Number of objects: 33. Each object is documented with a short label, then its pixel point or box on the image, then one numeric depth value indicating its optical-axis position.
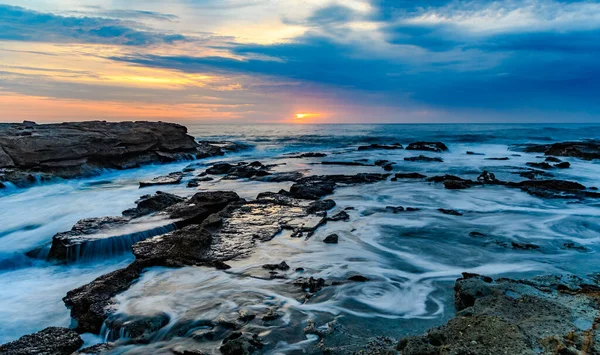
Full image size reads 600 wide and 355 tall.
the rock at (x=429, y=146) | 30.16
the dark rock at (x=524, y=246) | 7.08
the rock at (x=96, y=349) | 4.07
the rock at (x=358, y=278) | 5.75
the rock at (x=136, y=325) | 4.35
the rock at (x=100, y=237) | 7.14
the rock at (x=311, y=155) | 26.75
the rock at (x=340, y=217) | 9.18
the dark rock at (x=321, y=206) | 9.73
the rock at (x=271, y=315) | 4.44
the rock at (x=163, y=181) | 15.14
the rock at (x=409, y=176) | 15.74
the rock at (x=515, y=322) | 3.04
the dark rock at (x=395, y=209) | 10.25
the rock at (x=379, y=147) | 31.92
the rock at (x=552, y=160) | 21.07
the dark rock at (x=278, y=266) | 6.05
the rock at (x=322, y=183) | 11.40
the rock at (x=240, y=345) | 3.69
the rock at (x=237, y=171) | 16.38
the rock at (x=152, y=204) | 9.19
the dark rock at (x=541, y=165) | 18.50
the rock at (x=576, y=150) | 22.42
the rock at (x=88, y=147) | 16.84
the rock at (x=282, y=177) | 15.34
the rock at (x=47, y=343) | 4.01
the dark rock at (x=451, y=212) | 9.90
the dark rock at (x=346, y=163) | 21.01
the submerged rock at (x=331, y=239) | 7.43
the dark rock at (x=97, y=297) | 4.68
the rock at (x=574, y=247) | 7.00
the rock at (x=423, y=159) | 22.85
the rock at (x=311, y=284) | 5.33
